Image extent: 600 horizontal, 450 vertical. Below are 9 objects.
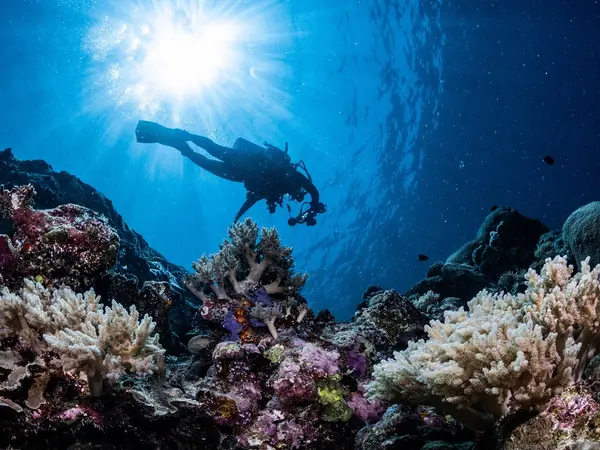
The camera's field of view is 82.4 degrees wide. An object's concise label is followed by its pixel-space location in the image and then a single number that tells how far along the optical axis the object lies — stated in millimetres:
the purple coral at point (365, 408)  3818
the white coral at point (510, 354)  1946
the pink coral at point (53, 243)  4226
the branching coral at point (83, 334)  2512
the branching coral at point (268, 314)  4543
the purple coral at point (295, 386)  3594
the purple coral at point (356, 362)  4117
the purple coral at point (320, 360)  3777
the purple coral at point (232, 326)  4637
